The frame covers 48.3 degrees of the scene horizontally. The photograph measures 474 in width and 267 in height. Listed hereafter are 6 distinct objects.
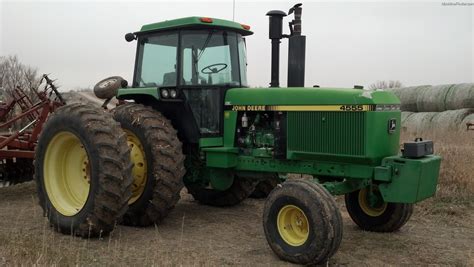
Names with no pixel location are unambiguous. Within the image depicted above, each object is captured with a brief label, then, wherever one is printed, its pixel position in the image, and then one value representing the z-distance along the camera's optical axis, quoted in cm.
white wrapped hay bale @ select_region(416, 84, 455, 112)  2005
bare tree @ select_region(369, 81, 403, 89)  3606
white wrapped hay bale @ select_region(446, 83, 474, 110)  1850
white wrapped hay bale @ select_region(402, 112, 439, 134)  1878
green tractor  512
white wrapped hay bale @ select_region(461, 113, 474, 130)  1684
